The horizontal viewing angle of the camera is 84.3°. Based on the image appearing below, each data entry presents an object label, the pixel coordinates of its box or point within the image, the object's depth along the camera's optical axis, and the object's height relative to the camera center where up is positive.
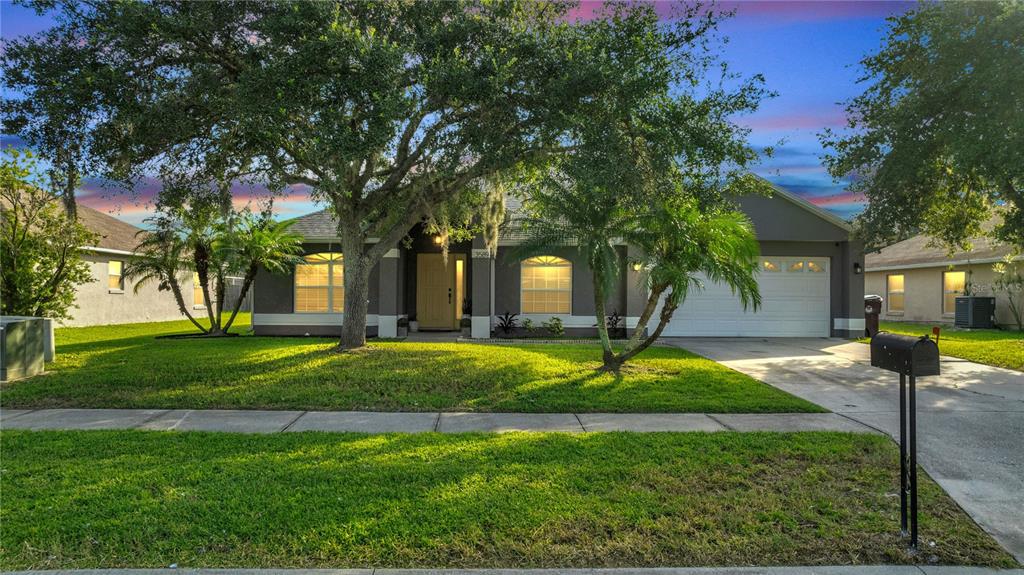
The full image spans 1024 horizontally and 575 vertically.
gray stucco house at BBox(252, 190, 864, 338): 14.92 +0.03
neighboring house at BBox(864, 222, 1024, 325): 19.78 +0.54
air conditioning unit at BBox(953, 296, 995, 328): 18.81 -0.68
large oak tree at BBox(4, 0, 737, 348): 7.41 +2.97
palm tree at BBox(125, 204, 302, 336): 13.96 +1.01
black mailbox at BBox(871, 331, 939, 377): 3.37 -0.39
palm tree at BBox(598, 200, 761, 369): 8.38 +0.68
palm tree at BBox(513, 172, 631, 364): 8.83 +1.04
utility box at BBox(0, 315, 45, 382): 8.34 -0.87
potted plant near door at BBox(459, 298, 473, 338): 14.86 -0.89
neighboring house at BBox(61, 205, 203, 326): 18.75 +0.00
